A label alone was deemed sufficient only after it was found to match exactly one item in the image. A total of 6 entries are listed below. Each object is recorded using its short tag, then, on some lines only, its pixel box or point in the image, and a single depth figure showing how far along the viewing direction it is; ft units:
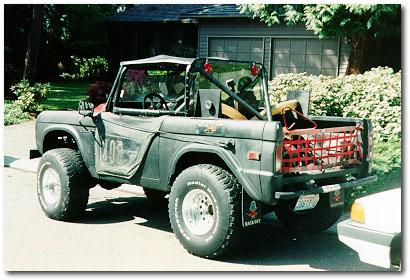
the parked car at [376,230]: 13.48
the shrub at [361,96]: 27.09
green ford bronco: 16.21
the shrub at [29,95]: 53.52
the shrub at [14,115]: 50.21
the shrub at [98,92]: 46.19
